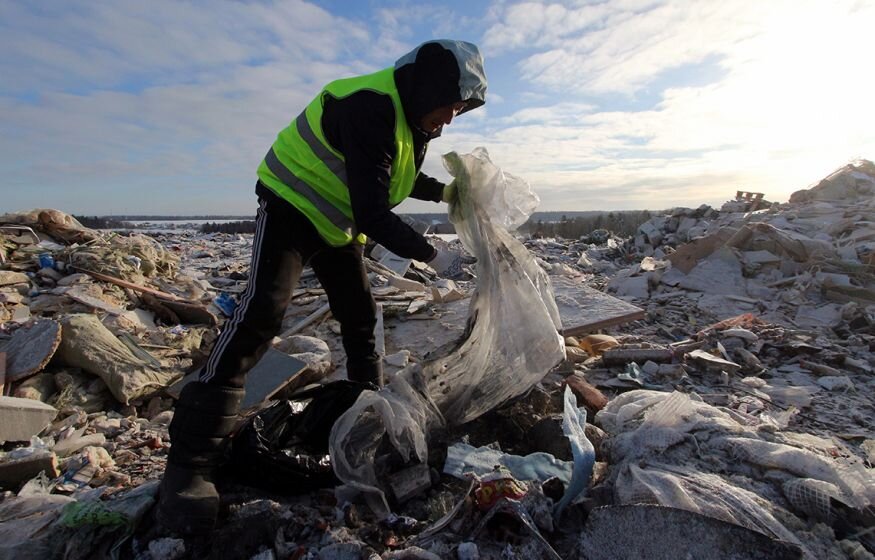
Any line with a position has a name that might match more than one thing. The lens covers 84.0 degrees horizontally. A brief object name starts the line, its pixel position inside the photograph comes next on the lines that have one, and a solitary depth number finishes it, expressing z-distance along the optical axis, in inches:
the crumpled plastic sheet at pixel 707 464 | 53.8
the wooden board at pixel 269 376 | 103.8
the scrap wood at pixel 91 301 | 156.5
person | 63.5
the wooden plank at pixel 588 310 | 152.7
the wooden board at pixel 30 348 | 106.1
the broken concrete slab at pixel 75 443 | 85.0
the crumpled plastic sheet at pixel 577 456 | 61.2
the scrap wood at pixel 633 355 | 130.1
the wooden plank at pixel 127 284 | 183.0
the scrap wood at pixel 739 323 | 168.6
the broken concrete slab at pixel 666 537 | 45.8
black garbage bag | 69.2
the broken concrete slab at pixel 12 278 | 172.7
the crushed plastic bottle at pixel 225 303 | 179.7
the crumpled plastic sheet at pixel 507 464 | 68.5
